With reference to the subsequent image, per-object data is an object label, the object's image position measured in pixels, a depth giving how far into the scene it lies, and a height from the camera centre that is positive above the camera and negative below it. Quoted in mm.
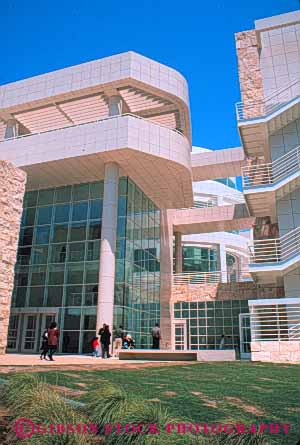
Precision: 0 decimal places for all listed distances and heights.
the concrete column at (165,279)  29391 +4664
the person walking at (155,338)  22911 +253
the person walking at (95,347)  19172 -243
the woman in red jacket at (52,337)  16531 +178
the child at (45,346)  16625 -191
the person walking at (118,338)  20775 +210
